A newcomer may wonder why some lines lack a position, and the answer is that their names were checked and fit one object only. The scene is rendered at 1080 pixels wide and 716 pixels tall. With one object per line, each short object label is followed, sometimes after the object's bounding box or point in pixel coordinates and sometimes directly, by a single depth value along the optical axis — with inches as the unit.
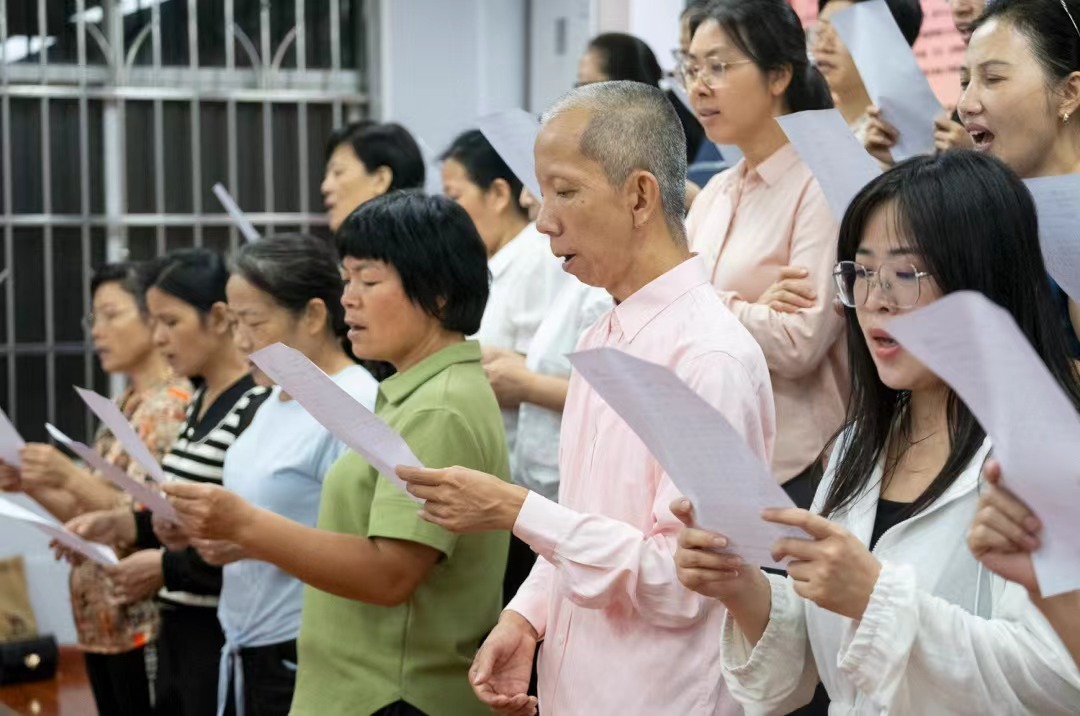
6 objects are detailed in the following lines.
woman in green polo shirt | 80.0
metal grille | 212.1
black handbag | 197.8
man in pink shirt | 63.6
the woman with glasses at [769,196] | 88.9
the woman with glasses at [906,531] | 49.4
